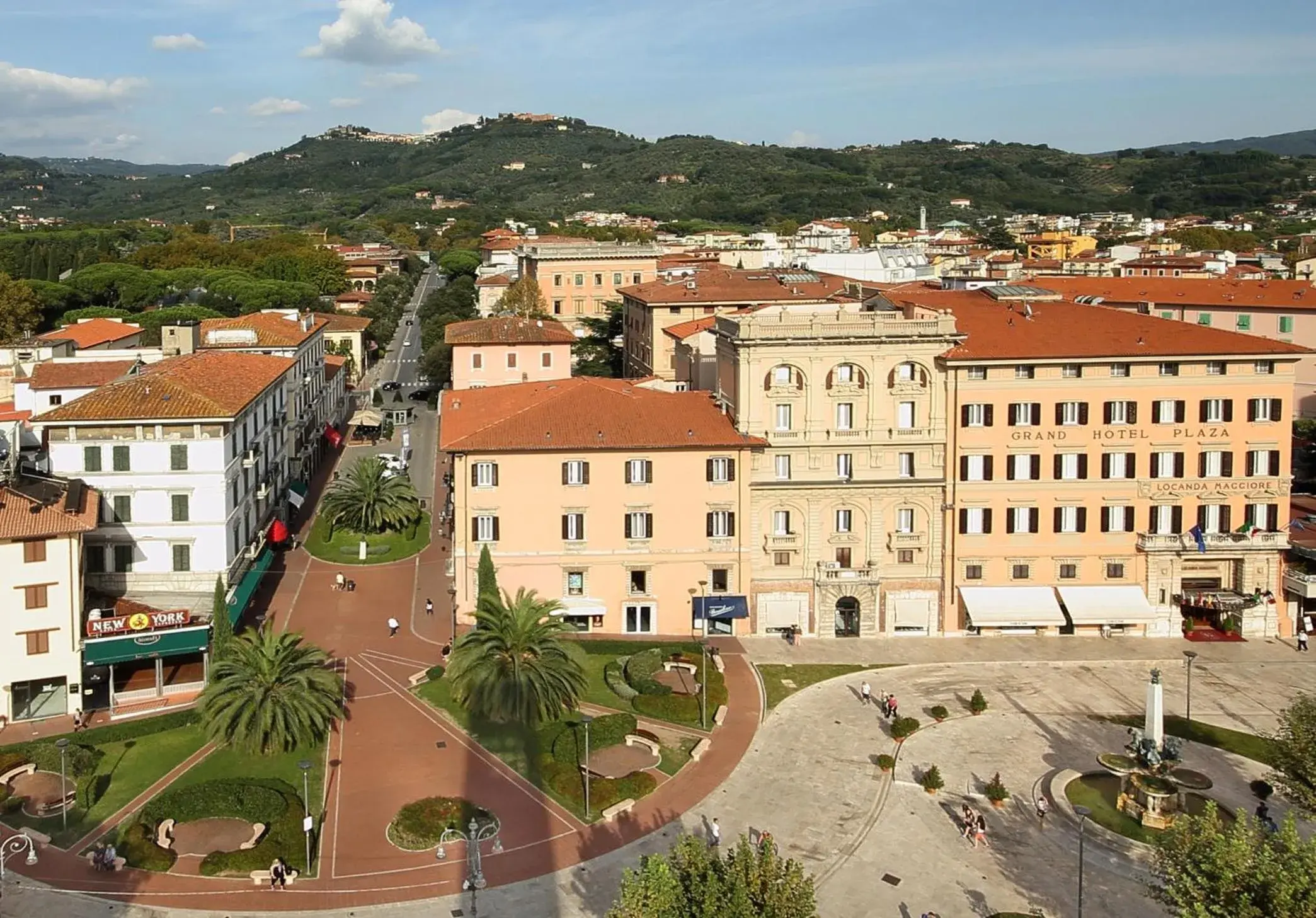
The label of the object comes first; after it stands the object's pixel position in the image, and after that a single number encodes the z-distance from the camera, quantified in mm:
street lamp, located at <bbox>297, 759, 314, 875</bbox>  35656
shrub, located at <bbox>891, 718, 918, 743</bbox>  45688
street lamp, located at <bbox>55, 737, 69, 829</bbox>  37656
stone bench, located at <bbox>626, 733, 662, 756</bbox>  44844
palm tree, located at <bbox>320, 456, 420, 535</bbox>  70438
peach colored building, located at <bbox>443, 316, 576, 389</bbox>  89125
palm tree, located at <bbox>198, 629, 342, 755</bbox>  41938
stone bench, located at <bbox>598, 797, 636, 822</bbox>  39000
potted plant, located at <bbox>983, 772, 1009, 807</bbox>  40500
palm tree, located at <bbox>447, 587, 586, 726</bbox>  45188
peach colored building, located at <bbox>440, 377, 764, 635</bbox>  56188
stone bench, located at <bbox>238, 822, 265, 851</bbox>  36375
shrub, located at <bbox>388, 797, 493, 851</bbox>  37125
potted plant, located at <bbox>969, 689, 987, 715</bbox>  48625
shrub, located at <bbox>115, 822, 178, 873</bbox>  35312
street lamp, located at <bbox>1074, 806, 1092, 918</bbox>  32344
